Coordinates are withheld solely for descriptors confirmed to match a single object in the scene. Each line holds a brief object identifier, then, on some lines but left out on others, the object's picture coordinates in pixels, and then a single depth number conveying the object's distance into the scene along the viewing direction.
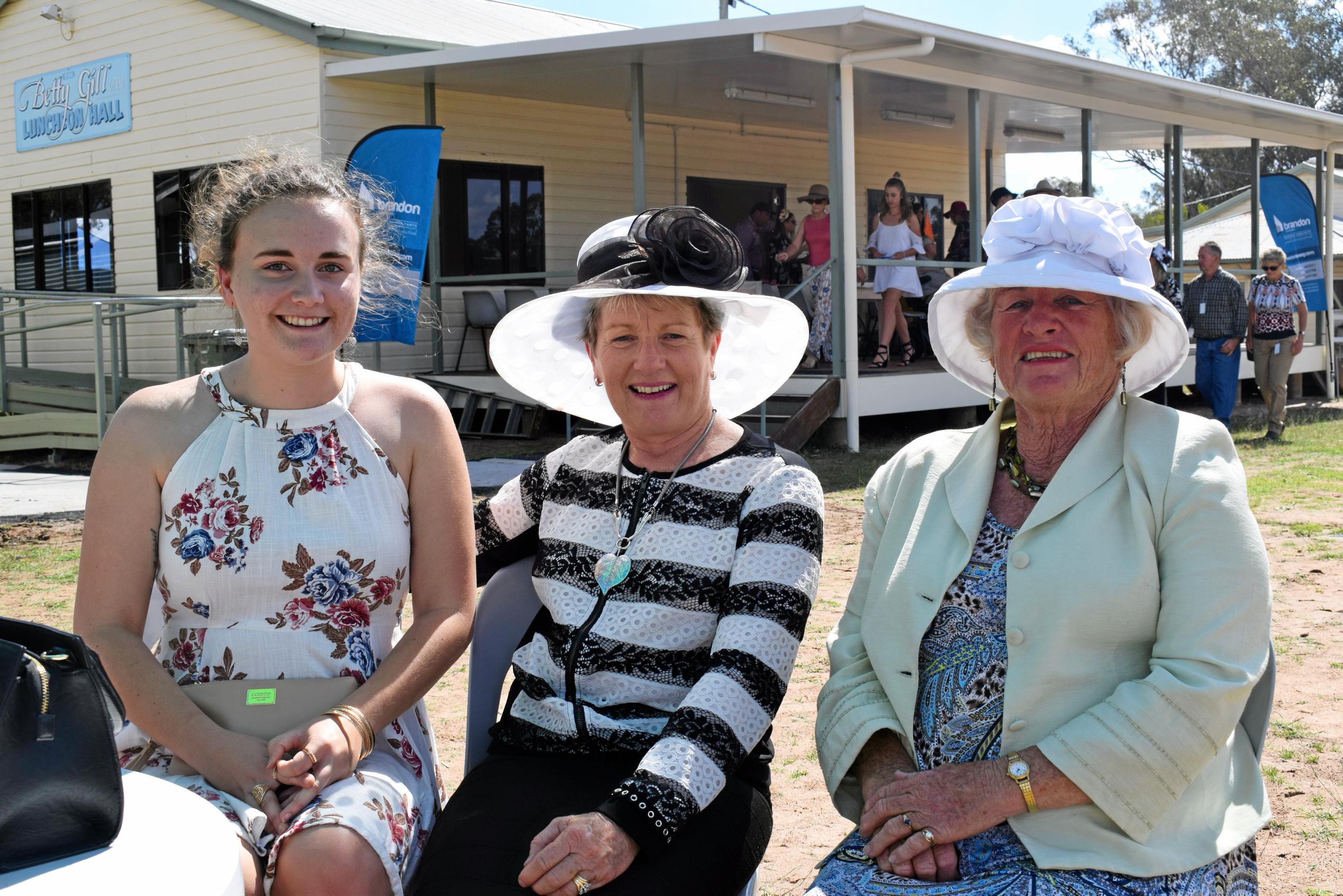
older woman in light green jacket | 1.91
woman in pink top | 11.14
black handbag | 1.47
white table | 1.42
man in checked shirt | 12.19
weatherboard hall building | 10.76
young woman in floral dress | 2.25
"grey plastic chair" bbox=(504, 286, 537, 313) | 12.95
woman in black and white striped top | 1.97
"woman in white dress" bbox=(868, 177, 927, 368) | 11.71
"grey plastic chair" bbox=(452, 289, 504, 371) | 12.95
